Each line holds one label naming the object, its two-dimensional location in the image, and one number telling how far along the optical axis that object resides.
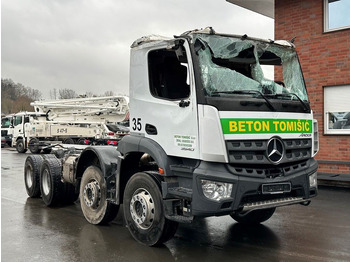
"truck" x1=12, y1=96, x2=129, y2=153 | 19.38
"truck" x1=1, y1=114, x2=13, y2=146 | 28.59
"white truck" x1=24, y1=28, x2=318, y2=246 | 4.73
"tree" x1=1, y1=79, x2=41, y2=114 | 58.93
